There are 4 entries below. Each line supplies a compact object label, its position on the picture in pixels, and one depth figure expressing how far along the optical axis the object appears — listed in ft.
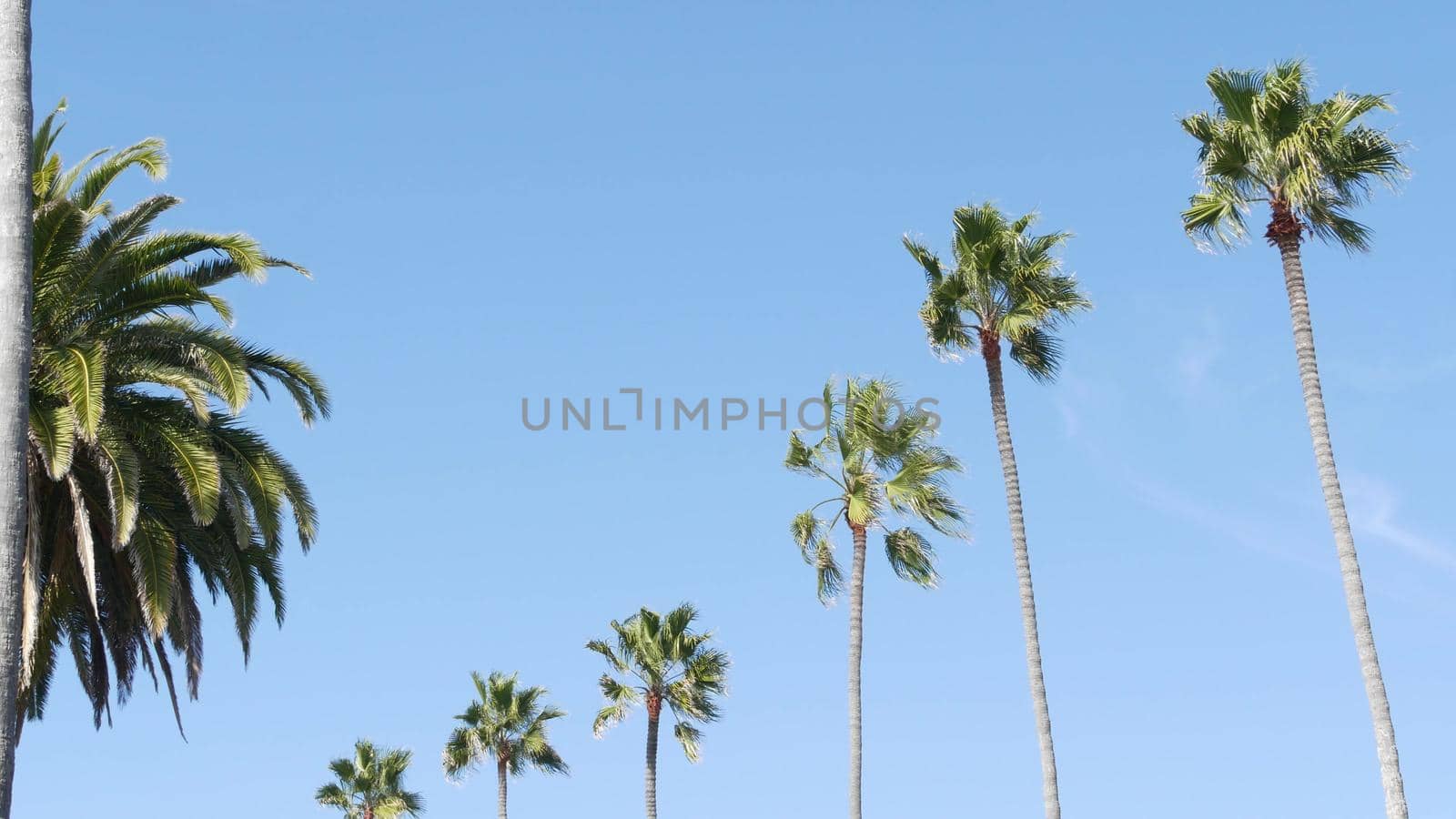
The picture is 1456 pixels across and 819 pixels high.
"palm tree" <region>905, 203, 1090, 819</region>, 98.63
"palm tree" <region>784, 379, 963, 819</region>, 108.47
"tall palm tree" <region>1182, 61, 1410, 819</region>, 76.02
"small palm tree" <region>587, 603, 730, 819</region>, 146.82
